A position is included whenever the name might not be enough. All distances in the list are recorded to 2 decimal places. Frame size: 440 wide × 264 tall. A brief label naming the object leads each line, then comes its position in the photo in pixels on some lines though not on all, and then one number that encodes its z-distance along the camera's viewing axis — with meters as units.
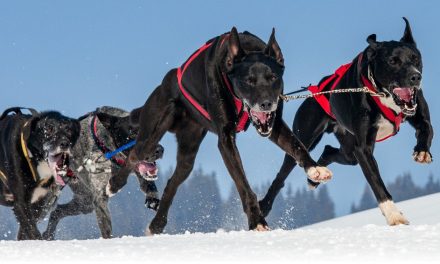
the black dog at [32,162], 15.79
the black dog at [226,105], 11.81
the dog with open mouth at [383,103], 12.90
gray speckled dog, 17.37
